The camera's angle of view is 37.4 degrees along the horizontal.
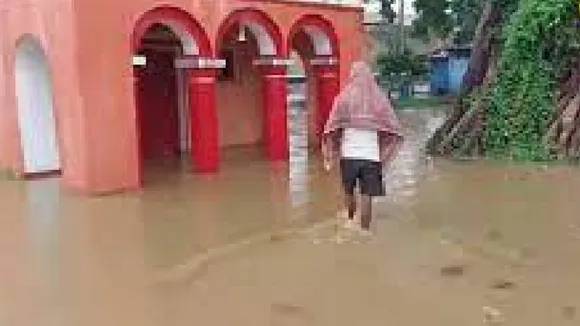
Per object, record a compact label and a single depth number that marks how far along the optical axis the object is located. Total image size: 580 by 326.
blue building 41.34
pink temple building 13.45
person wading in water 9.29
